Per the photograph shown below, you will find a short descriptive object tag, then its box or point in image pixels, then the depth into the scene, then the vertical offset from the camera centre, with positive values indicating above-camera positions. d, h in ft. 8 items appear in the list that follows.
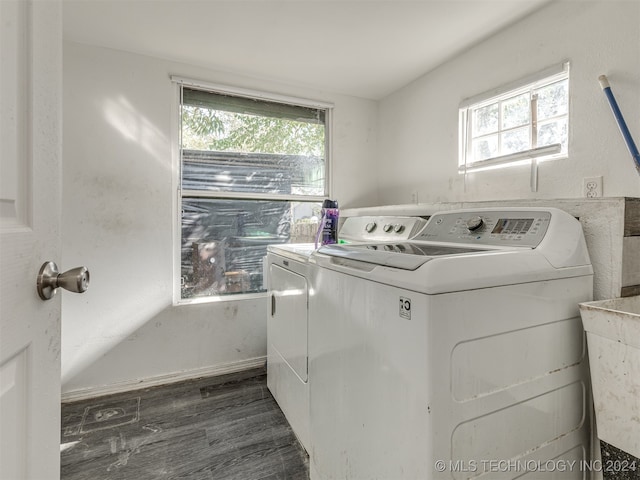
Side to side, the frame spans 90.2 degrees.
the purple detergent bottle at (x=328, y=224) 5.32 +0.18
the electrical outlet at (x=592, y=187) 4.72 +0.76
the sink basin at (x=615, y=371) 2.77 -1.22
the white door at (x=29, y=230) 1.58 +0.01
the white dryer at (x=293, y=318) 4.94 -1.46
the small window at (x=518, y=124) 5.35 +2.15
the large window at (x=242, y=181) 7.68 +1.36
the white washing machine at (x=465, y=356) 2.51 -1.07
